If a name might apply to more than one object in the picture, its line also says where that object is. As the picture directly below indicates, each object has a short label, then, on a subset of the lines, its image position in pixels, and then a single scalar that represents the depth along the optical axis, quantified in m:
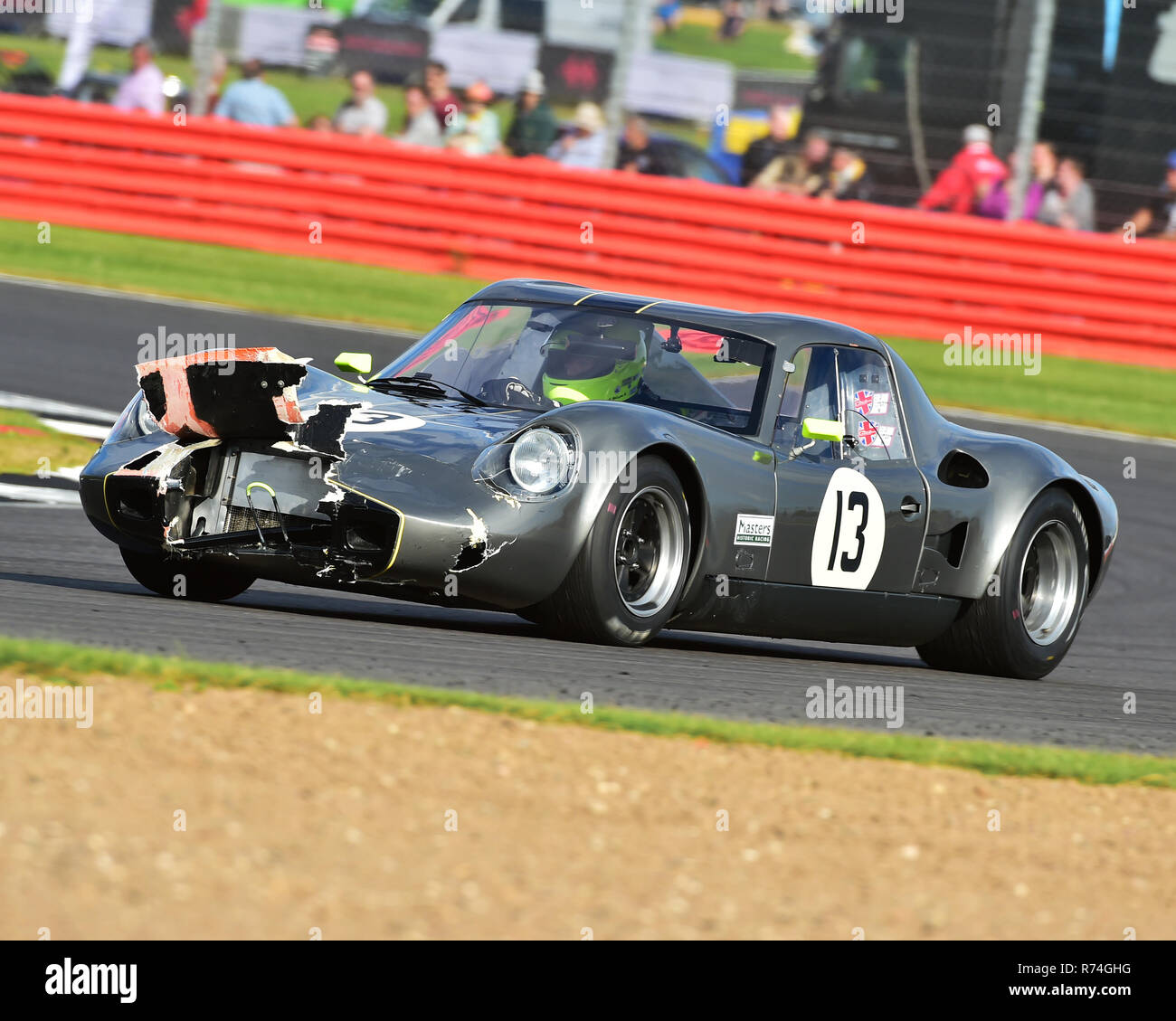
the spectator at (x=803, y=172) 16.56
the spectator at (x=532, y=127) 17.00
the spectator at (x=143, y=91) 17.25
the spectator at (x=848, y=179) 16.50
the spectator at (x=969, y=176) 16.34
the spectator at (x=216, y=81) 17.39
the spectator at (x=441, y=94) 17.14
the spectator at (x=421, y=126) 17.03
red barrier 15.89
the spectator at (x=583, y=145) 16.89
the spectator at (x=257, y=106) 17.16
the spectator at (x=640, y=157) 16.91
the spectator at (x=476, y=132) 17.06
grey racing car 5.92
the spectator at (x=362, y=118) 17.39
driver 6.80
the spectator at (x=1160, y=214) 16.05
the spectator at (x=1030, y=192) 16.23
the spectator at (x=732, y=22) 37.31
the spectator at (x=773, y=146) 16.77
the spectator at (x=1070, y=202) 16.23
